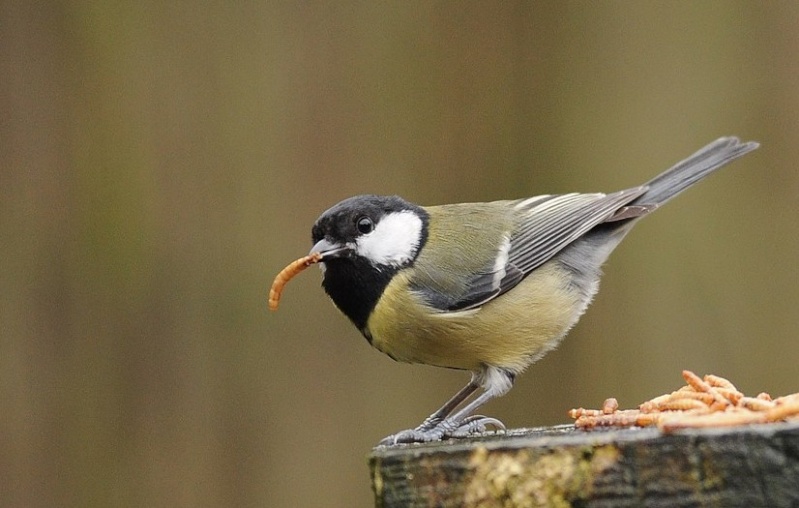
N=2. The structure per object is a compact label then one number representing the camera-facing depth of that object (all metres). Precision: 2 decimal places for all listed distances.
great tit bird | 4.95
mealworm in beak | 4.51
